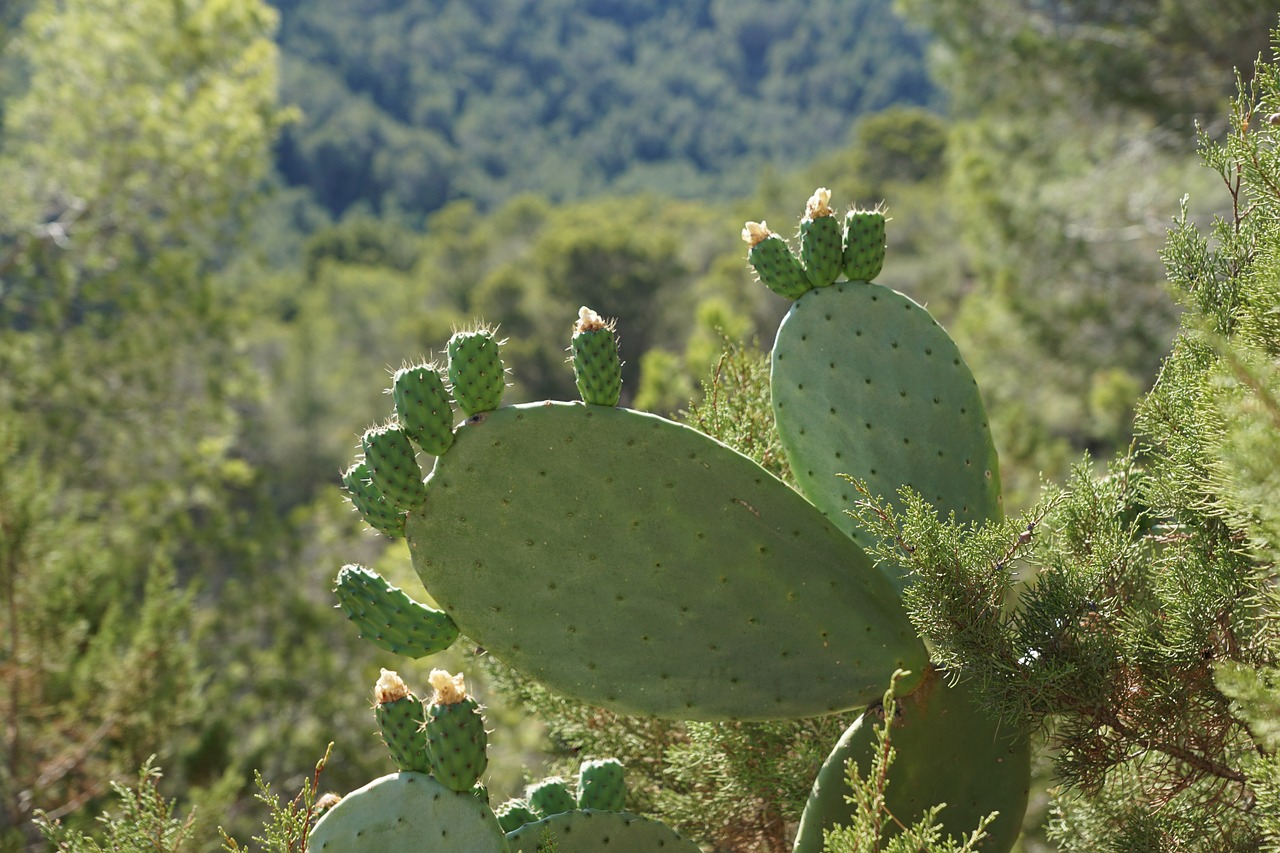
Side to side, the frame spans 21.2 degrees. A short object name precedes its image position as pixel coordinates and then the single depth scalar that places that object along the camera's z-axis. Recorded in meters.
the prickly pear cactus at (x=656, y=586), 2.16
